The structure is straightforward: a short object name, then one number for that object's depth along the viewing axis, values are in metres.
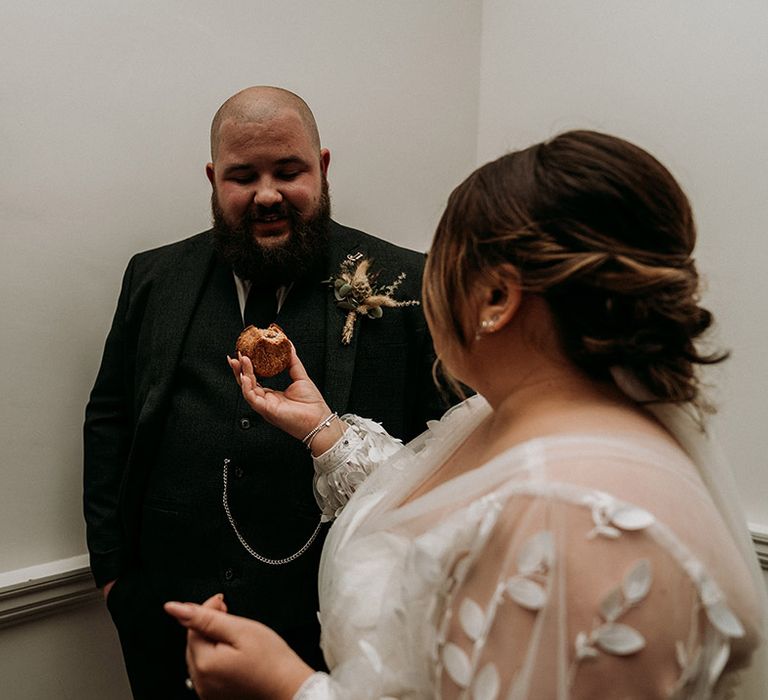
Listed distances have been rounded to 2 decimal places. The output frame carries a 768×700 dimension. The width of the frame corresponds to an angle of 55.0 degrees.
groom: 1.67
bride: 0.74
